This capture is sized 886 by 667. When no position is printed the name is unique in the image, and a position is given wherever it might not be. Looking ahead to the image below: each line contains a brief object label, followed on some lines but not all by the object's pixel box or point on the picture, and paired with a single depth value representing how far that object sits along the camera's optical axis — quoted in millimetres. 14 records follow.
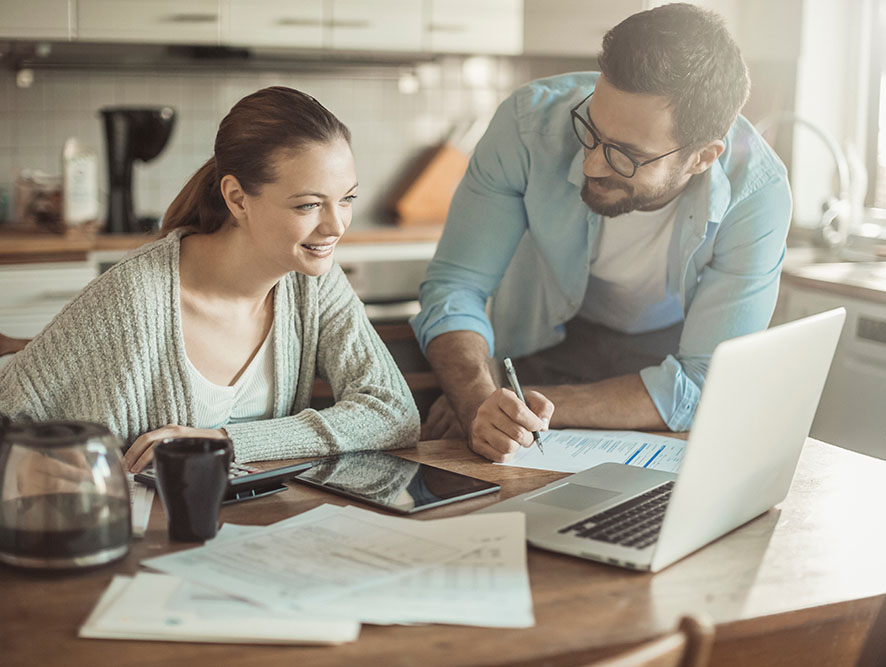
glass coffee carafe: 924
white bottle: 3092
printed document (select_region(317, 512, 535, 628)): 857
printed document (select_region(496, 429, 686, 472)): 1339
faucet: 3100
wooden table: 802
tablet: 1155
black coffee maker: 3096
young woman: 1393
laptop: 933
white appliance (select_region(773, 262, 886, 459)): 2578
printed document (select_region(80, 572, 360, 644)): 818
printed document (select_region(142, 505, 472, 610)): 898
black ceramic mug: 997
